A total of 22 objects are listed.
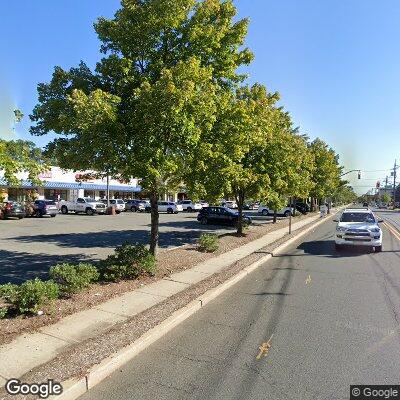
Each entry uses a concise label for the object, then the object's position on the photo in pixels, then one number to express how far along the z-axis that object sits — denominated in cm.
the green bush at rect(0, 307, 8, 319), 638
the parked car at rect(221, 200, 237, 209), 6067
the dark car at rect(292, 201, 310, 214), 5043
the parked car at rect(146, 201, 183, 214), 4959
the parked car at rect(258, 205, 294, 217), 4547
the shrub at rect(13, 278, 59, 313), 675
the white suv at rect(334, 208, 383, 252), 1622
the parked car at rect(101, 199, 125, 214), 4722
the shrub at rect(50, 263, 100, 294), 799
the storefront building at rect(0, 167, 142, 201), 4922
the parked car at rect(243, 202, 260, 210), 6901
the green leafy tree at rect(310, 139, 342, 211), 4781
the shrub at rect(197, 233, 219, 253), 1538
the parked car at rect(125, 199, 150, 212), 5250
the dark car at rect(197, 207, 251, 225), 3131
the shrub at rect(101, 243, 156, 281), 966
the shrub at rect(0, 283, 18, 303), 691
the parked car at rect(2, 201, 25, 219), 3096
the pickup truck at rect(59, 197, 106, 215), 4184
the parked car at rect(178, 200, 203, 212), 5582
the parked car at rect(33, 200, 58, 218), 3444
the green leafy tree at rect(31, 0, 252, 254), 856
